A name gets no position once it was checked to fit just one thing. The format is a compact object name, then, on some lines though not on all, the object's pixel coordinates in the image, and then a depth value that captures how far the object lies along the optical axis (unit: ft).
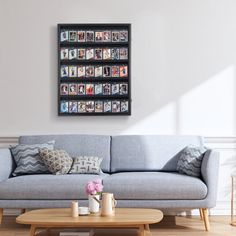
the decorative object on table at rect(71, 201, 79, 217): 11.58
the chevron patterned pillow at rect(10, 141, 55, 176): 15.23
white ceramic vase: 11.85
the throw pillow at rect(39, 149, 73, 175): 14.93
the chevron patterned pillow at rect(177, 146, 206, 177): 14.71
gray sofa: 13.91
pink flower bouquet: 11.87
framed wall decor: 16.90
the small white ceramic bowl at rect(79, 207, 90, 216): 11.74
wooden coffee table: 11.05
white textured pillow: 15.07
